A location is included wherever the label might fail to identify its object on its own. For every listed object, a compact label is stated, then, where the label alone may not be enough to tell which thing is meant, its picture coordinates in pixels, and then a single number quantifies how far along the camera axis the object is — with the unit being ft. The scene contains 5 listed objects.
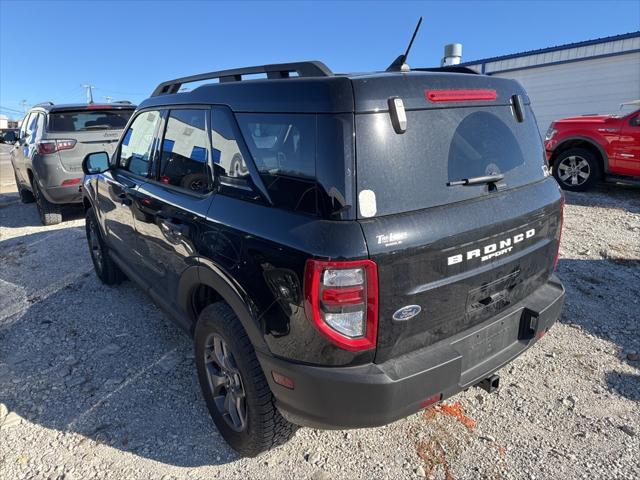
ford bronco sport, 5.46
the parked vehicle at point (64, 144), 20.75
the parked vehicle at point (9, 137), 25.75
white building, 42.78
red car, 25.00
